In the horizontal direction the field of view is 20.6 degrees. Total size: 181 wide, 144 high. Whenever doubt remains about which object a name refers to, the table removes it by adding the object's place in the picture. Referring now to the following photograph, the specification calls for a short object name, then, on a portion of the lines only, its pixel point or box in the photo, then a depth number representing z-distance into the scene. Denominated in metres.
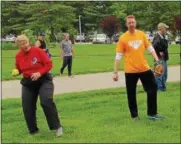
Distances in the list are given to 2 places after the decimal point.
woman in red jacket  7.66
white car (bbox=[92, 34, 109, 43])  71.11
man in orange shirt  8.52
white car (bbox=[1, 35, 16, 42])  74.26
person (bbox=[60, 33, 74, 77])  17.96
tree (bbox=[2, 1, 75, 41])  56.75
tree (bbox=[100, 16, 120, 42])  69.88
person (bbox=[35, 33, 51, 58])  16.92
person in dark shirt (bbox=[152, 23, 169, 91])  12.61
